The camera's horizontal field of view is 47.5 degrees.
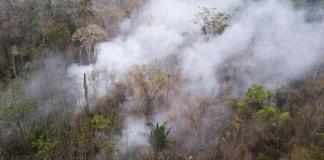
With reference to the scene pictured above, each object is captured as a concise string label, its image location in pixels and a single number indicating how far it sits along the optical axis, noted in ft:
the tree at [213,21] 117.07
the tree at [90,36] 116.57
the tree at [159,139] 90.58
